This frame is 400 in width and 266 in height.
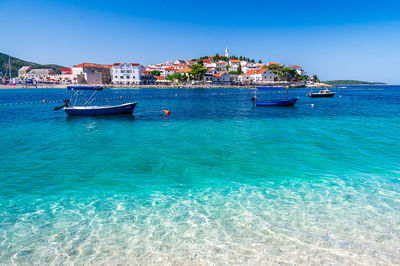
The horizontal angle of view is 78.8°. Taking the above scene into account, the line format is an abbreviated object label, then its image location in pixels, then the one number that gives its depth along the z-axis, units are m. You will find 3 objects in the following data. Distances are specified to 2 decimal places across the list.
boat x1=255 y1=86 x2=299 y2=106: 40.25
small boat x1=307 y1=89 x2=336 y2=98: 64.69
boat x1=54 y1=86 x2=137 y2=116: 29.42
